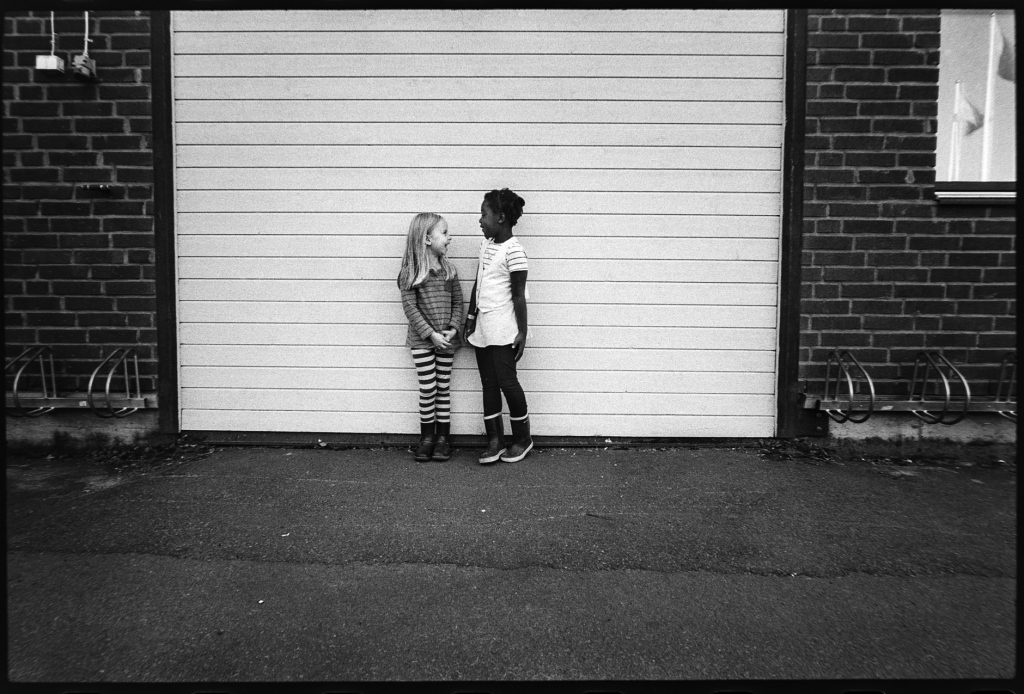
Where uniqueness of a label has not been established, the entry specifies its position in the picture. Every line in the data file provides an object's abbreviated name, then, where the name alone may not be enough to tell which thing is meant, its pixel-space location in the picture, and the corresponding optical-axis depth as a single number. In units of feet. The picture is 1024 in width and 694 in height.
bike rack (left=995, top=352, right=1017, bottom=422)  15.05
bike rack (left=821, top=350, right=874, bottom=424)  14.15
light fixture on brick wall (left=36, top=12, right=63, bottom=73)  14.84
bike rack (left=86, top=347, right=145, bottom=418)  15.02
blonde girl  14.60
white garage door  15.40
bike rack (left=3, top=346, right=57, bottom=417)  14.74
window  15.30
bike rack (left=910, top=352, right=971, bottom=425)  14.48
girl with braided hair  14.12
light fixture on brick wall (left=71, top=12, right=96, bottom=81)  14.94
